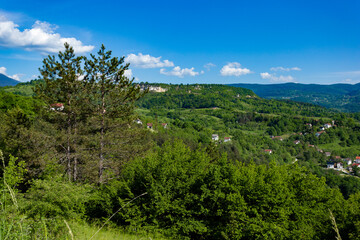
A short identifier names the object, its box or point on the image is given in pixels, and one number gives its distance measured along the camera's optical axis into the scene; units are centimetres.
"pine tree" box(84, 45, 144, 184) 1933
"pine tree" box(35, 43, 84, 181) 1786
